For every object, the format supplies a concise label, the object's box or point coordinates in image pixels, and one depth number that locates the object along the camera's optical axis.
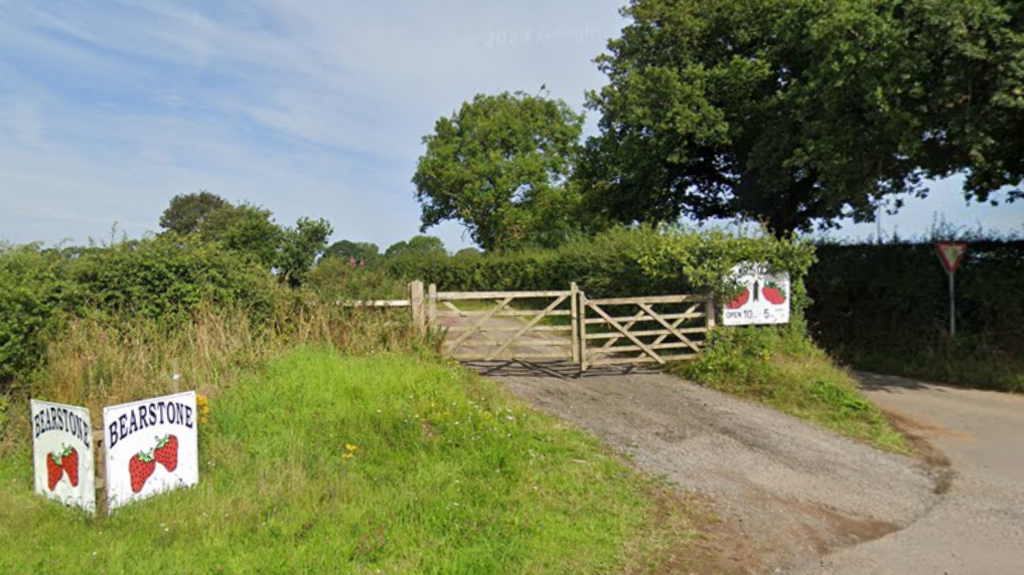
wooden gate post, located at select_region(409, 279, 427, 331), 10.49
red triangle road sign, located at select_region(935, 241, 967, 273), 12.59
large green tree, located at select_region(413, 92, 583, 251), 40.72
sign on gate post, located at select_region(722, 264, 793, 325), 11.73
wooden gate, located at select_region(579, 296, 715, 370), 11.48
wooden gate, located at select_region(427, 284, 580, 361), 10.73
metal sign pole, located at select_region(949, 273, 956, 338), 12.97
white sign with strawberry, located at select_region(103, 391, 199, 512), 5.14
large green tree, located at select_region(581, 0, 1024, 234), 10.72
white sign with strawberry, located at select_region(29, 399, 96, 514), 5.11
